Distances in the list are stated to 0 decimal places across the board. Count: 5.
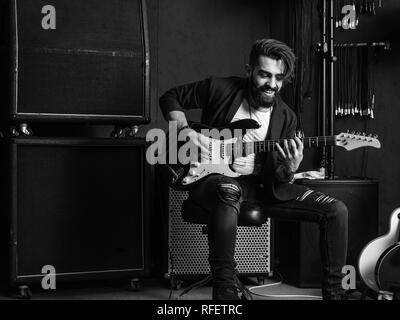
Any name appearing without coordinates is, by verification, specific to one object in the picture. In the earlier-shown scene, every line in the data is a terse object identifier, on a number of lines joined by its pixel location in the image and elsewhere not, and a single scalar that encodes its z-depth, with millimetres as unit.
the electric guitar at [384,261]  2664
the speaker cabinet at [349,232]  2994
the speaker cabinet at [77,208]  2711
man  2350
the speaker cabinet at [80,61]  2699
